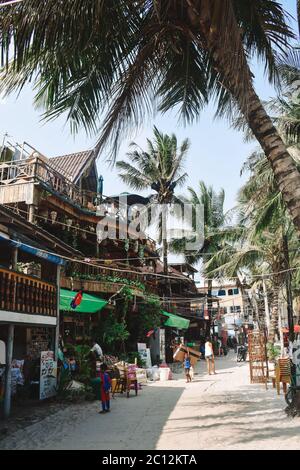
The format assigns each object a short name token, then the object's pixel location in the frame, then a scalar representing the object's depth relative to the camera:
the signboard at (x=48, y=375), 10.27
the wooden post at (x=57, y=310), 11.15
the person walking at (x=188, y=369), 15.63
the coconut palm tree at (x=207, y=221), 30.89
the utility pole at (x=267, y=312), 24.94
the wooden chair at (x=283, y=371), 10.88
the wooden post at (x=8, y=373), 8.66
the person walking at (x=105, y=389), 9.26
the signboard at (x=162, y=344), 22.40
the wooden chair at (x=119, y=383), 12.34
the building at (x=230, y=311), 35.92
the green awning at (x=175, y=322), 22.70
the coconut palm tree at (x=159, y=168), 25.73
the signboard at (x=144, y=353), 18.58
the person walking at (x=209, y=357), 17.53
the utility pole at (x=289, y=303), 16.76
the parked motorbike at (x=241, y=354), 25.62
